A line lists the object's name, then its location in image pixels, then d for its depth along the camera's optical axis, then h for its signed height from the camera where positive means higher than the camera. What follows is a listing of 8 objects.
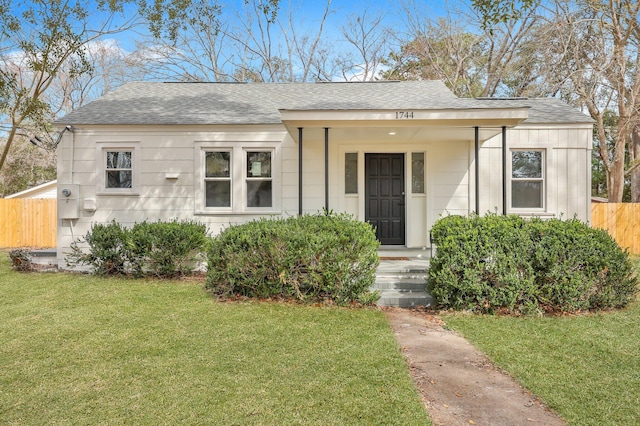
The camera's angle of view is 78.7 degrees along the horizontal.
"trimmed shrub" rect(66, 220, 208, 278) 7.32 -0.65
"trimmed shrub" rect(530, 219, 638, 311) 5.17 -0.71
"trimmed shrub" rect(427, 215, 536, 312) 5.17 -0.72
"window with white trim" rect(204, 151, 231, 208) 8.75 +0.70
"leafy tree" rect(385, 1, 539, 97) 17.62 +7.74
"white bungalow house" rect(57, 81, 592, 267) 8.51 +0.98
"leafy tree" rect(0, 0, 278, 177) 7.52 +3.88
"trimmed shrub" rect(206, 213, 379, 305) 5.49 -0.65
